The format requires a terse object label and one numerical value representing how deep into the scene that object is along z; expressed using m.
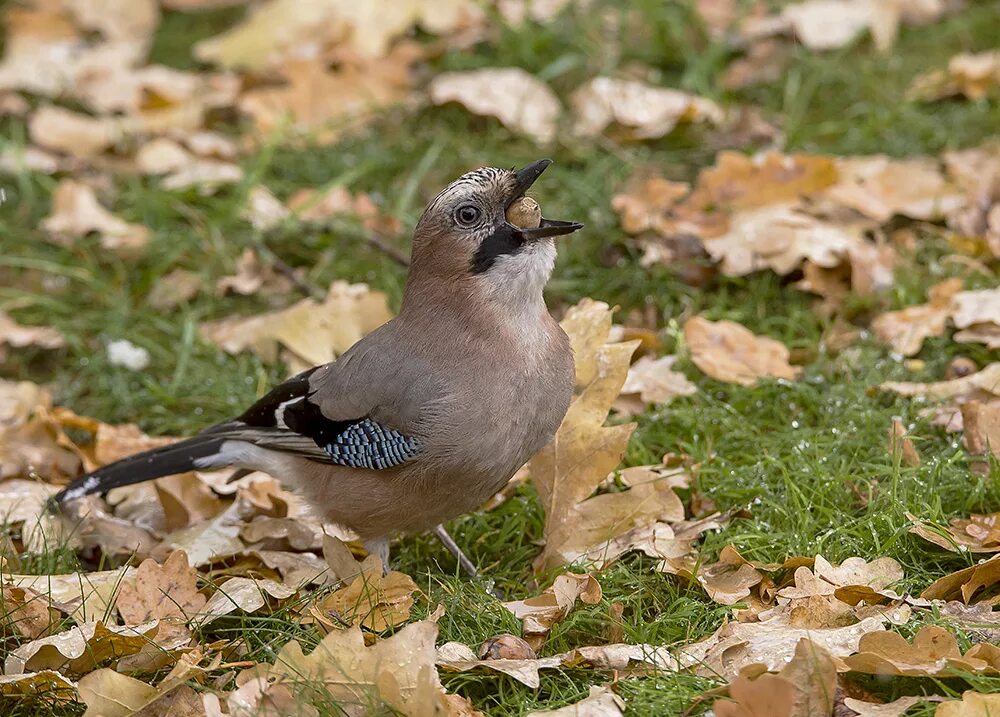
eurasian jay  7.67
